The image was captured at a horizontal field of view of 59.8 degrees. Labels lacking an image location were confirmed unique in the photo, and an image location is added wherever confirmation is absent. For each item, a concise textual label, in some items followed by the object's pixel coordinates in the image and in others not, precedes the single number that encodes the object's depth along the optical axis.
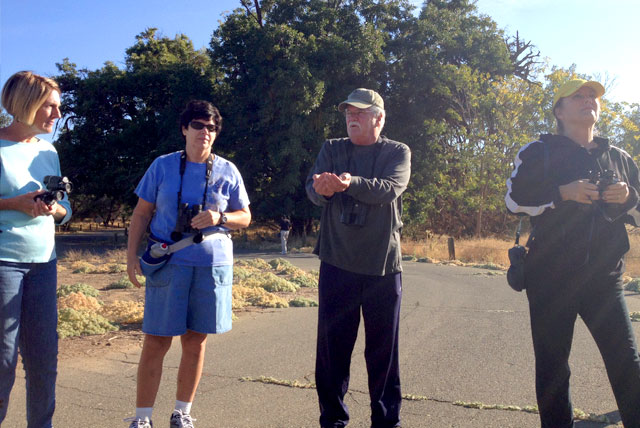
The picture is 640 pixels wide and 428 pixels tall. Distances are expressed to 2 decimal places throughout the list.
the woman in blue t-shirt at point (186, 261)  3.59
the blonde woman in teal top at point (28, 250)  3.13
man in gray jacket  3.65
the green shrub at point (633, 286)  12.10
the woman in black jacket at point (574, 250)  3.24
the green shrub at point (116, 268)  13.58
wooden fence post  21.00
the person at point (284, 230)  24.15
